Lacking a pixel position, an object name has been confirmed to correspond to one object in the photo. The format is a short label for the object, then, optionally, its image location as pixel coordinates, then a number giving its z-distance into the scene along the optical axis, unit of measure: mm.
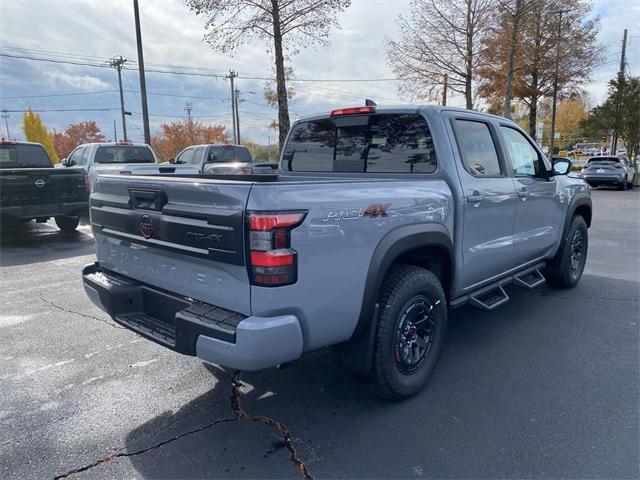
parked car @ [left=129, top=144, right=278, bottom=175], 12166
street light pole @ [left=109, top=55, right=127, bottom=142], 38594
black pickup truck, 8047
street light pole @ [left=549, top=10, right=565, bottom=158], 22980
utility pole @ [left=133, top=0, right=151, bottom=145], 19812
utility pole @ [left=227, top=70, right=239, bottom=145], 45688
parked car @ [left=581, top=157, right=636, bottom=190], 19875
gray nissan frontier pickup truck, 2314
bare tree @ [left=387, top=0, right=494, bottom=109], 19344
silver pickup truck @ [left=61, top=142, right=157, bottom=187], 12328
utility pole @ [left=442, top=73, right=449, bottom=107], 21202
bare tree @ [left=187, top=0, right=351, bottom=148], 14758
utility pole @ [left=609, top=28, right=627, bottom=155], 27438
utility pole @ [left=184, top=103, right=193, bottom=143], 52647
